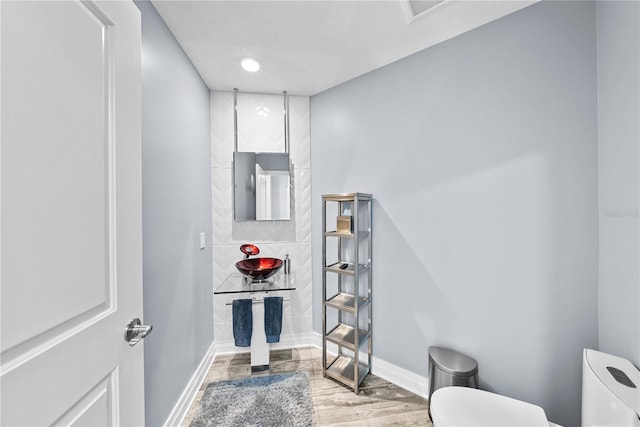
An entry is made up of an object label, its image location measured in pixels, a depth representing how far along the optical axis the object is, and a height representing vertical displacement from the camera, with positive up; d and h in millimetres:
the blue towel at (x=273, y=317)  2104 -883
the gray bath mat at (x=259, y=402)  1501 -1252
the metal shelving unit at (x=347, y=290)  1771 -632
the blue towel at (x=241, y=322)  2031 -893
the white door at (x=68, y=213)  466 +5
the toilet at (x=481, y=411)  1065 -897
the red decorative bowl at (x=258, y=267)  1800 -413
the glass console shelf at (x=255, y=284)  1761 -531
